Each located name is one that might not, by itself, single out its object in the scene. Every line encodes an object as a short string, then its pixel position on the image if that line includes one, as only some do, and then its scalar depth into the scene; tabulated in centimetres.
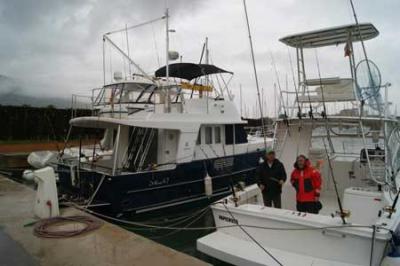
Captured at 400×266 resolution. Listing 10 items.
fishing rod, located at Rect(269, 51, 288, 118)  794
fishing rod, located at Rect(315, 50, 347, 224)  466
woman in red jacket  583
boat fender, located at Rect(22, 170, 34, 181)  1023
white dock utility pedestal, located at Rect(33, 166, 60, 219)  652
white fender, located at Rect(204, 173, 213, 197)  958
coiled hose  552
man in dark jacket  627
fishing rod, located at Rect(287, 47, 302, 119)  759
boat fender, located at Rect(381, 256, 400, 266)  471
